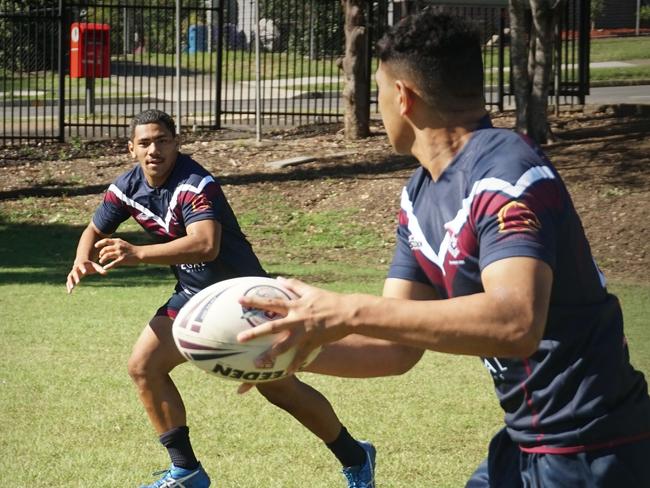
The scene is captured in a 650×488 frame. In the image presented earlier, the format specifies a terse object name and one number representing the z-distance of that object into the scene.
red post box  21.66
